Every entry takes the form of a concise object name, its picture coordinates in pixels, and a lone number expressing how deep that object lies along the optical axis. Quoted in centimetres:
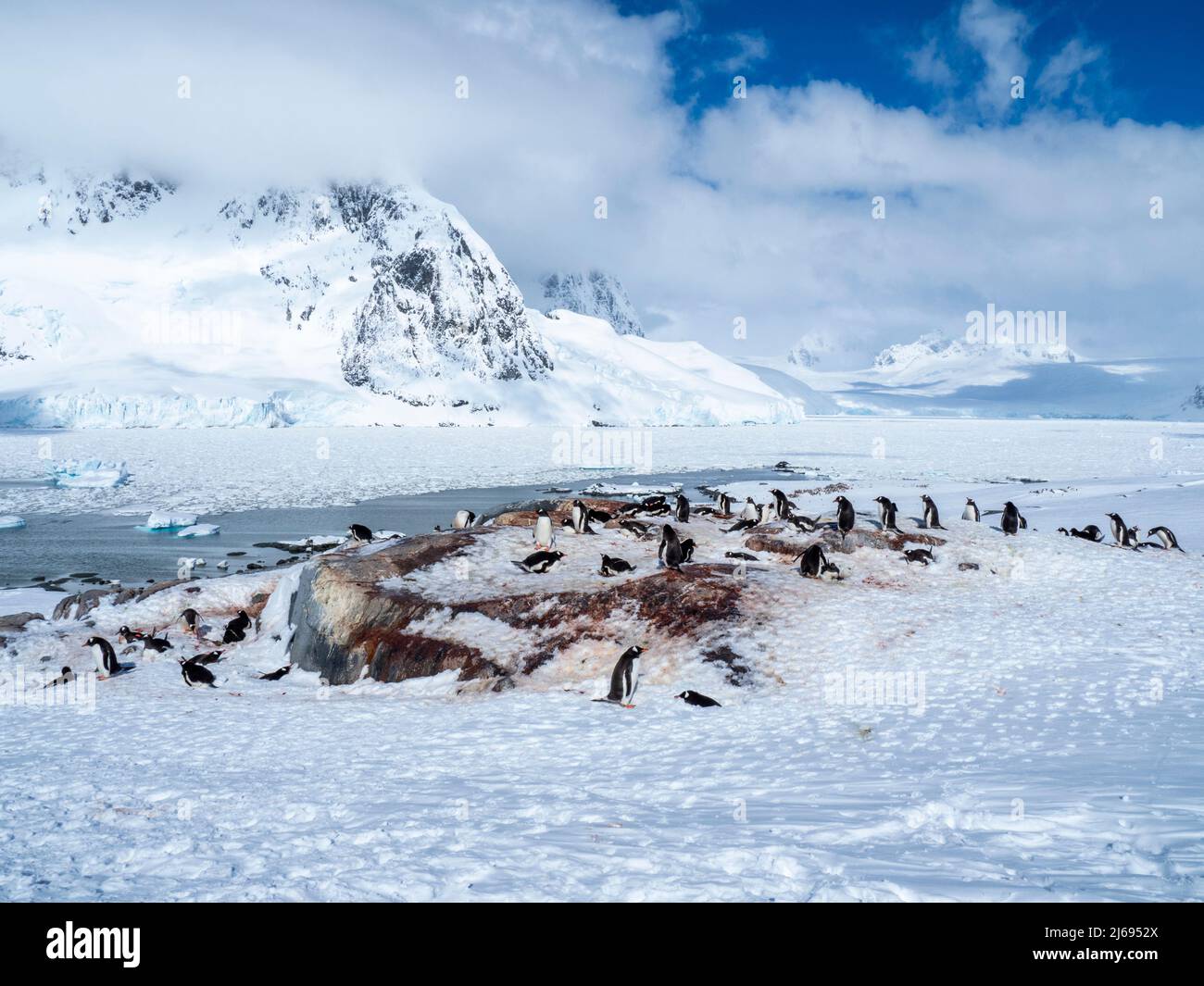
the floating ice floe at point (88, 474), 4181
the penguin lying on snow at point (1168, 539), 1728
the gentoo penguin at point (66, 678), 1138
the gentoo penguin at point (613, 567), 1223
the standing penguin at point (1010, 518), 1658
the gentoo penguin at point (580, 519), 1511
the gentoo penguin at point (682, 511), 1741
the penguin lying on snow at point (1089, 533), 1723
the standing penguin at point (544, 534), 1348
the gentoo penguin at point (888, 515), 1565
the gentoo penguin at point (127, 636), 1379
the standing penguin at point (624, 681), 897
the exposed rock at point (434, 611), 1038
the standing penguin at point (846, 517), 1484
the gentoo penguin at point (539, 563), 1280
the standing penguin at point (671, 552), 1217
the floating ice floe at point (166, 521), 2881
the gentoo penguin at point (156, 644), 1305
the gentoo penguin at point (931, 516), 1588
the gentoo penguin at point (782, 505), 1864
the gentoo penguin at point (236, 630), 1388
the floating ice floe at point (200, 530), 2797
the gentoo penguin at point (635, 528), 1523
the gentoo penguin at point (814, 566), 1223
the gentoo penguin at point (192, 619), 1478
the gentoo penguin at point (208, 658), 1251
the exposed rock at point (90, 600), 1658
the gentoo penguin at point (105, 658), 1174
